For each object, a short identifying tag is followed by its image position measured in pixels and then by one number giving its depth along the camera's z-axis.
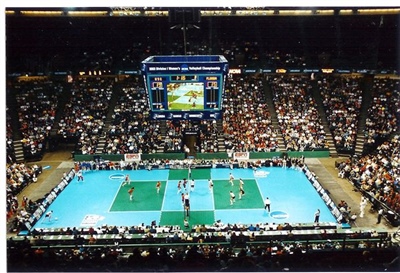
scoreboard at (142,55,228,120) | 16.95
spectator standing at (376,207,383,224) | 19.52
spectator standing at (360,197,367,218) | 20.34
